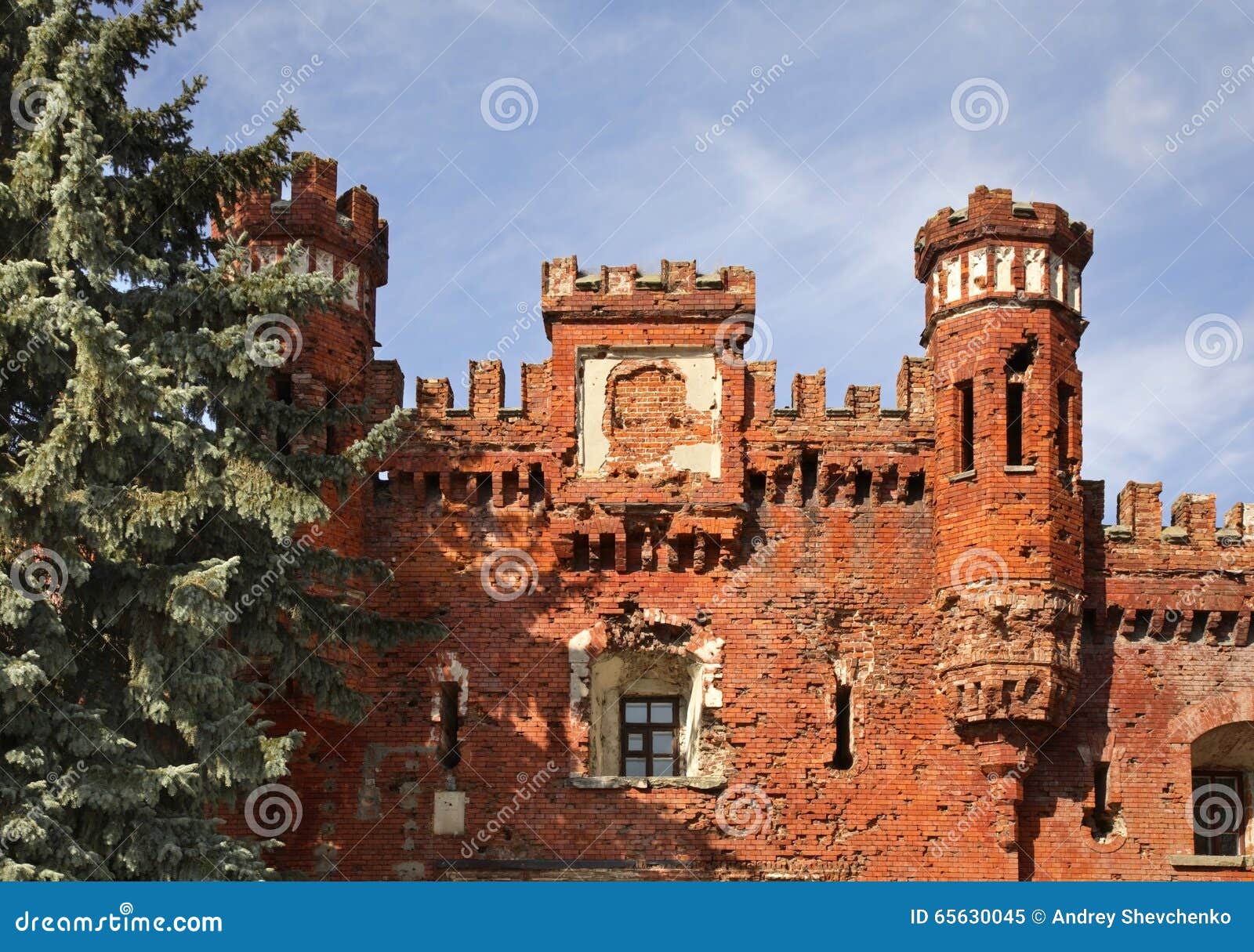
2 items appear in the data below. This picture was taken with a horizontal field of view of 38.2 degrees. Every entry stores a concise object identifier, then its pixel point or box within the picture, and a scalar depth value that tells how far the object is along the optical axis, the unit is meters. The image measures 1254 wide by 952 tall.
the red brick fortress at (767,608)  21.55
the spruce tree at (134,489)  17.33
